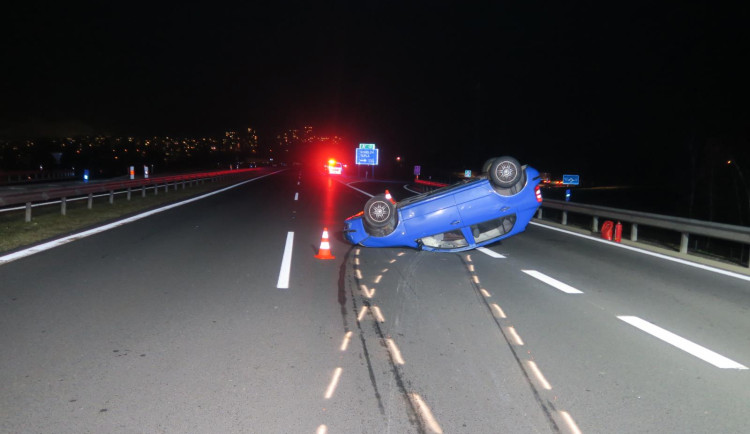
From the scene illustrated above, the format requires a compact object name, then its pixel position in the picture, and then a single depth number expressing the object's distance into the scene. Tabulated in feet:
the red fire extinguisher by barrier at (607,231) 44.75
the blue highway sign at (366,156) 224.82
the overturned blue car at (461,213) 32.12
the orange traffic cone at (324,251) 32.58
